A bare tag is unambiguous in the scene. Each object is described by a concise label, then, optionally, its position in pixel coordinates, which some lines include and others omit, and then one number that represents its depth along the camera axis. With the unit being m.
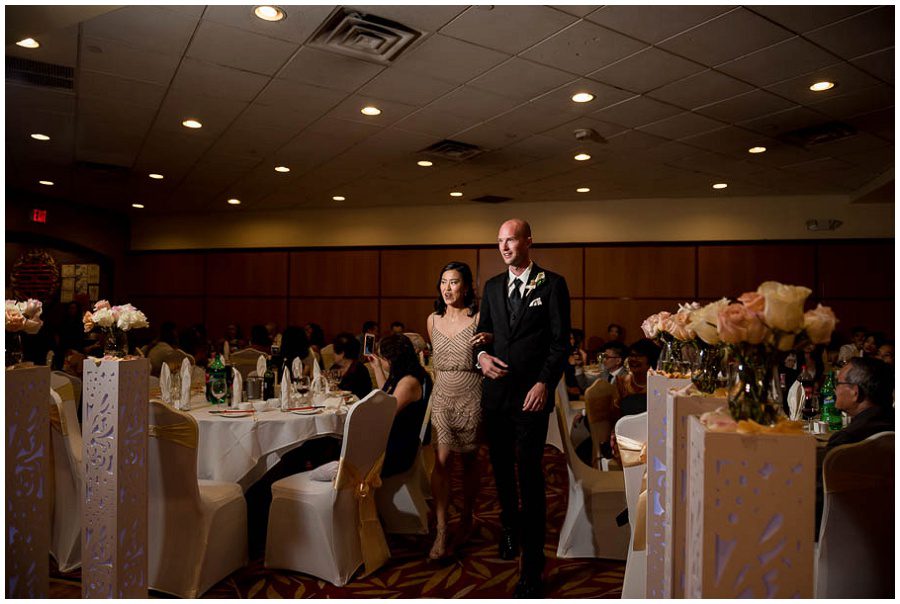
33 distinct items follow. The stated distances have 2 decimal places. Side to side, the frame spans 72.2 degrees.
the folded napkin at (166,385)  3.95
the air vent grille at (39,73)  4.46
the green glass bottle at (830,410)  3.39
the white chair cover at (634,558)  2.26
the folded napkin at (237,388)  3.83
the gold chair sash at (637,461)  2.05
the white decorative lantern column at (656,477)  1.90
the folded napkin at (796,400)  3.67
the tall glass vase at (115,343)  2.50
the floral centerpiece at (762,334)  1.24
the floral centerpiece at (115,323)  2.51
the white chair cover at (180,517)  2.75
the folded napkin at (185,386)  3.85
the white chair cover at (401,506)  3.78
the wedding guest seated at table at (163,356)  6.13
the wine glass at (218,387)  4.00
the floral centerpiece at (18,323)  2.13
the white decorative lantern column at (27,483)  2.11
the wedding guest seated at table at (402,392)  3.43
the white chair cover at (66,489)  3.30
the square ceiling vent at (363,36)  3.74
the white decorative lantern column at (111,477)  2.43
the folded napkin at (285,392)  3.80
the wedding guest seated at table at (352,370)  4.47
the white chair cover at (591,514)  3.33
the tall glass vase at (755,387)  1.31
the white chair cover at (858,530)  2.03
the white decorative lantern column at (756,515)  1.24
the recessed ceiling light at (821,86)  4.75
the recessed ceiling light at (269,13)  3.57
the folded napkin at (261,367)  4.29
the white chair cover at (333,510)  3.02
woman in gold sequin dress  3.23
